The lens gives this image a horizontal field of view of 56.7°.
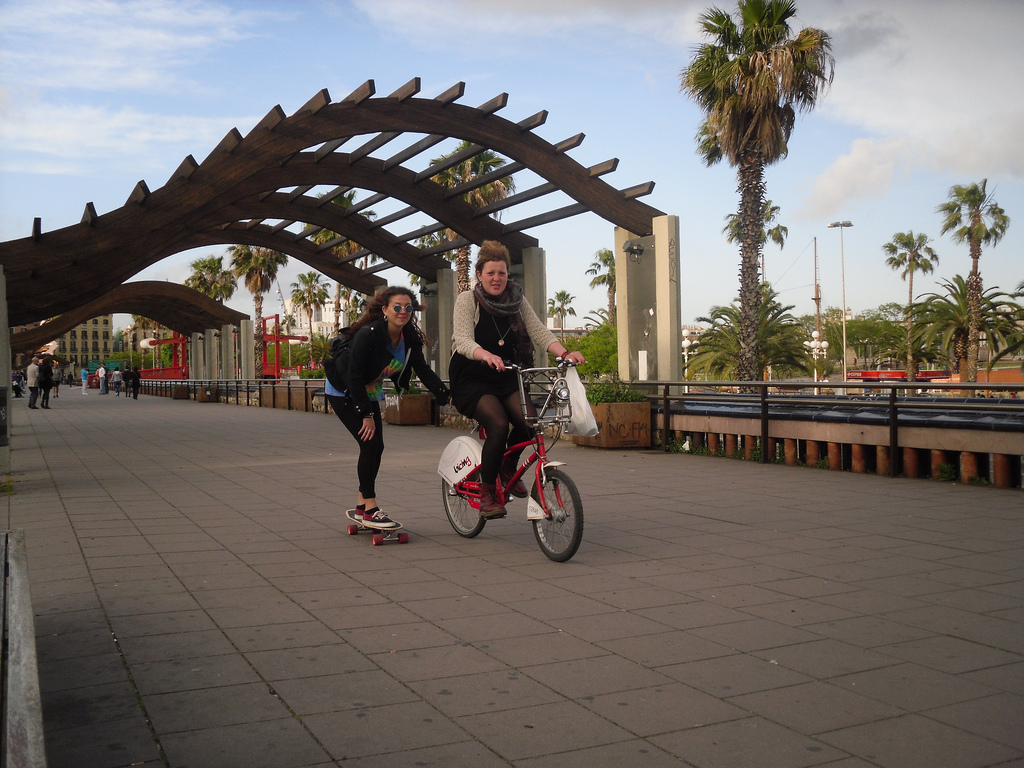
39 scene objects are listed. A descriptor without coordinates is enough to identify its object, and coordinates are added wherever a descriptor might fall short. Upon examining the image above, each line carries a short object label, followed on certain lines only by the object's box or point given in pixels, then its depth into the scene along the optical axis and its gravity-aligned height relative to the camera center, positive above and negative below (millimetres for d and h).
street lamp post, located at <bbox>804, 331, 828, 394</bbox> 58375 +1775
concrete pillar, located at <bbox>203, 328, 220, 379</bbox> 42000 +1595
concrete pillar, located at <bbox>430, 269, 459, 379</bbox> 21344 +1884
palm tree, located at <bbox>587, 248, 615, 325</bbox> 87531 +10203
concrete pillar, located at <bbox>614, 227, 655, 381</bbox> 15070 +1223
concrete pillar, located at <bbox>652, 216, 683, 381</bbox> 14484 +1209
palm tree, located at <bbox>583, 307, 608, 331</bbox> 75581 +5201
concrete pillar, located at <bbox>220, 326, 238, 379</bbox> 37875 +1484
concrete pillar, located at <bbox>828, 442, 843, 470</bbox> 10234 -862
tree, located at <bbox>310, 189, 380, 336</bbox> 35156 +6793
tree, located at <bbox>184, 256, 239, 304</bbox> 66062 +7819
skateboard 6402 -1022
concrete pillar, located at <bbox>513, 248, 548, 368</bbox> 18578 +2066
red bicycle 5606 -625
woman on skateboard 6301 +100
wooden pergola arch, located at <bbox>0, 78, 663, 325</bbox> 14188 +3442
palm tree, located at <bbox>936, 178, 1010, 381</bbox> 50594 +8483
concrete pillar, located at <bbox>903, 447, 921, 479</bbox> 9391 -887
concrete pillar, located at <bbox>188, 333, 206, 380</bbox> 45366 +1511
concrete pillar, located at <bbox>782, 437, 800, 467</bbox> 10789 -853
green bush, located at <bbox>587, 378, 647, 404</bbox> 12992 -169
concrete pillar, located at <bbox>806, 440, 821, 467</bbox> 10523 -848
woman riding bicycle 5996 +149
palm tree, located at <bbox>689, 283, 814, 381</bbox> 41250 +1645
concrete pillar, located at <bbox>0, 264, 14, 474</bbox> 9594 +189
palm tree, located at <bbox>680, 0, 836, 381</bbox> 21969 +6943
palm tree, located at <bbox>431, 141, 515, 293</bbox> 31656 +7064
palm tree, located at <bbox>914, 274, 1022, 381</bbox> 43031 +2475
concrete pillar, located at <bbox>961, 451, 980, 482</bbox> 8820 -862
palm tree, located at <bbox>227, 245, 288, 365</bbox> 51188 +6699
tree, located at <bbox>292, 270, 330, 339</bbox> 76125 +7610
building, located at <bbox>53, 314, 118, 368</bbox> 179375 +9137
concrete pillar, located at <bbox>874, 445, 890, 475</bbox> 9633 -871
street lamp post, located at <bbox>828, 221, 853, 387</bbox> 61500 +9799
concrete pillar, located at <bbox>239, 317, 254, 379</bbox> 35812 +1391
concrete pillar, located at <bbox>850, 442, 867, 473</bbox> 9898 -862
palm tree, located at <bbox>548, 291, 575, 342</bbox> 112000 +9208
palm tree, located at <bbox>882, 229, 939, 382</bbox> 80938 +10304
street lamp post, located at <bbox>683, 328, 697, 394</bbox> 54759 +2012
